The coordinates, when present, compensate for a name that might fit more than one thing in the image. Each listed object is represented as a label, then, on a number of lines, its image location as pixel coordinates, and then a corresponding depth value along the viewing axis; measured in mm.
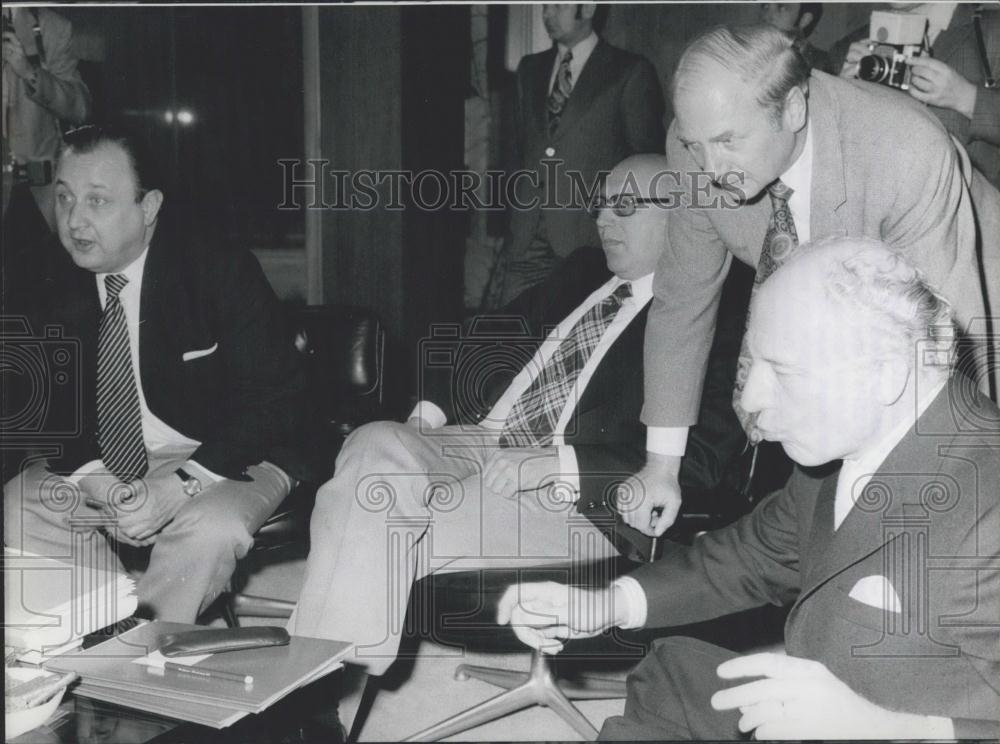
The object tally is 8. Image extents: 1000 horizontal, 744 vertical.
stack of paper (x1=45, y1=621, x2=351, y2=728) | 1385
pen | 1438
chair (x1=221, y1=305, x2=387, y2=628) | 2447
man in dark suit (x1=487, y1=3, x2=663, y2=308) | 2238
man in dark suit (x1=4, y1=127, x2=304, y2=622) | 2305
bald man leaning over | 1832
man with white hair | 1334
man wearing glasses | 2232
